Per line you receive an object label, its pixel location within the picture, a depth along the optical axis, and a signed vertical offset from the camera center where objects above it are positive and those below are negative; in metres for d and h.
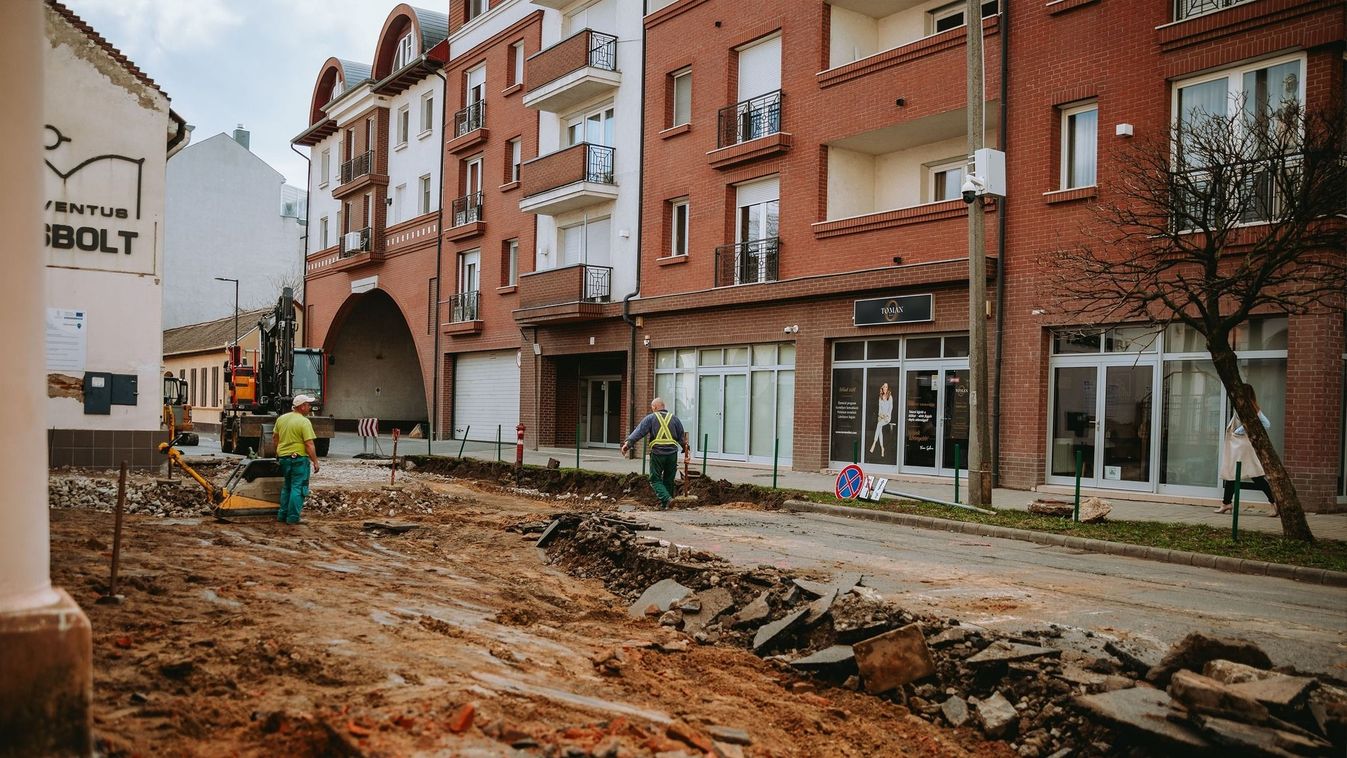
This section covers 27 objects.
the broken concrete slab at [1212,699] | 5.12 -1.48
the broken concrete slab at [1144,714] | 5.15 -1.62
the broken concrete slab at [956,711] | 6.12 -1.85
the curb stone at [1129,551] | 10.26 -1.68
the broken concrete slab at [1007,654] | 6.52 -1.59
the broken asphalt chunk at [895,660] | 6.57 -1.65
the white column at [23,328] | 4.02 +0.19
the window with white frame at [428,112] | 37.97 +9.99
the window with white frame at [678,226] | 26.34 +4.15
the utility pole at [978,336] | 15.12 +0.90
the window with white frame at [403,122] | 39.78 +10.00
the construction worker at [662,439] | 16.08 -0.74
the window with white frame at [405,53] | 39.97 +12.79
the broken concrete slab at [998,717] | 5.95 -1.82
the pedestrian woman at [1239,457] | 14.68 -0.74
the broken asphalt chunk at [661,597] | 8.91 -1.77
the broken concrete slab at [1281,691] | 5.24 -1.45
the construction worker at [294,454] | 13.47 -0.90
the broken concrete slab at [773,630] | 7.57 -1.72
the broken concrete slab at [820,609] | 7.70 -1.58
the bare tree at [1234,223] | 11.84 +2.30
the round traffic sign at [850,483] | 15.97 -1.33
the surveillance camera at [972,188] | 15.16 +3.04
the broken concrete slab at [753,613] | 8.09 -1.70
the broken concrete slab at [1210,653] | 5.95 -1.41
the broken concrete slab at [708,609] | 8.33 -1.75
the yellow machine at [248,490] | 13.76 -1.44
